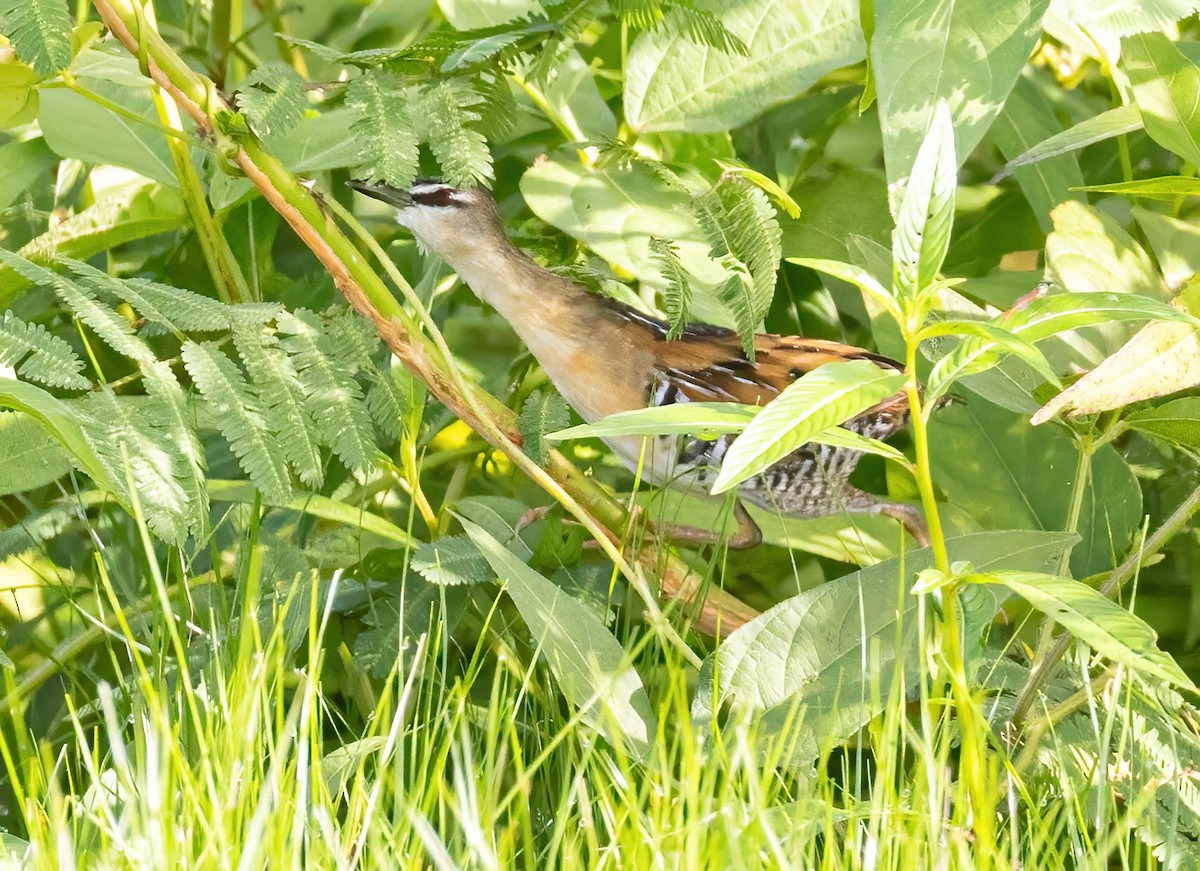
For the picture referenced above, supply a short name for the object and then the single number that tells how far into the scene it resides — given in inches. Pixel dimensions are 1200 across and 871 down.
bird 175.6
